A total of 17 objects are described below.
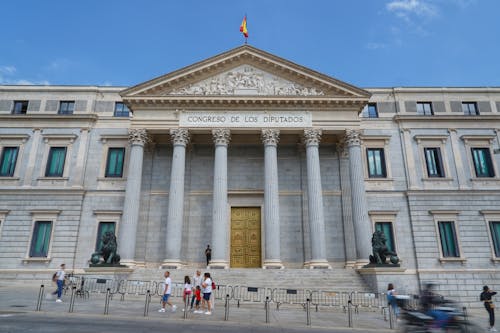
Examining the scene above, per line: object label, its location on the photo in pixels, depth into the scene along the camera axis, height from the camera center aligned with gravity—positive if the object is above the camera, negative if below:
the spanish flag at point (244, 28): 32.28 +20.87
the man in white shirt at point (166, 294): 15.96 -0.79
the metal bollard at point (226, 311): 13.56 -1.28
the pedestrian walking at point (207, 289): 15.34 -0.57
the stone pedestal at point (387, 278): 21.94 -0.17
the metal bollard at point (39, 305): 14.83 -1.17
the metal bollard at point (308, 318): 13.51 -1.54
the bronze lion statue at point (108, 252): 23.64 +1.42
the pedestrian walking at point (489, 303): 15.66 -1.16
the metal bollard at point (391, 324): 13.78 -1.77
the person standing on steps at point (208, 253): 28.03 +1.61
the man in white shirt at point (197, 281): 16.19 -0.25
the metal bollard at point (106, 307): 14.27 -1.20
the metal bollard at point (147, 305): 14.27 -1.17
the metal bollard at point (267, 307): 13.38 -1.13
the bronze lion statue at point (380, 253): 23.25 +1.35
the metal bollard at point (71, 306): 14.54 -1.20
